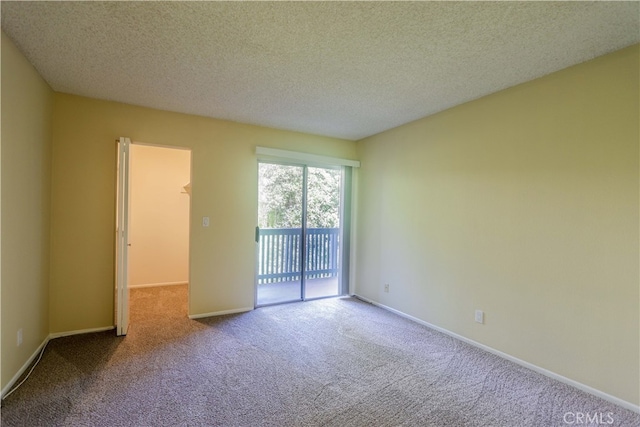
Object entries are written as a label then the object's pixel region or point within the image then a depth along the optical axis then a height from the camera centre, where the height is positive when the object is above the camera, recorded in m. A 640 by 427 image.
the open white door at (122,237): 2.85 -0.26
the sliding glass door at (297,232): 4.02 -0.27
